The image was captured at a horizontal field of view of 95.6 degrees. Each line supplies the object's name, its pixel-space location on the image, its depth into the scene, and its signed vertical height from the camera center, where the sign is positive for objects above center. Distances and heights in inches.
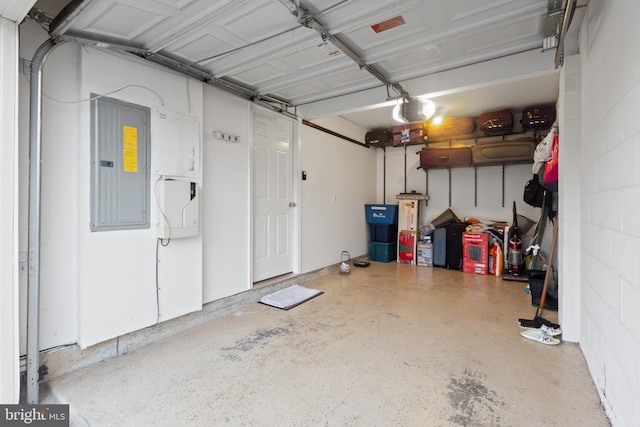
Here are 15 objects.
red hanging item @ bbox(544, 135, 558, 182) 109.5 +18.3
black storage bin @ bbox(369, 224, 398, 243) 229.5 -17.4
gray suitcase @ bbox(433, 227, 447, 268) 209.4 -25.9
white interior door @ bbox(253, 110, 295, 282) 147.6 +7.6
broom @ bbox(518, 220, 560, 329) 104.5 -39.9
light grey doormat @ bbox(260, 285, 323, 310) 133.5 -42.7
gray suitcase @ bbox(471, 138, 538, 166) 180.4 +38.8
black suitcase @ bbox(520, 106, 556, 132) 174.2 +57.7
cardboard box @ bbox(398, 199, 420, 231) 225.5 -2.2
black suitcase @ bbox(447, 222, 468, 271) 203.6 -23.5
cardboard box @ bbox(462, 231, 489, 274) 191.3 -27.6
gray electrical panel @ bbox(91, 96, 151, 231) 85.7 +13.9
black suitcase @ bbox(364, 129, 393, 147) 228.8 +58.5
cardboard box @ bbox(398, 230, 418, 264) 222.4 -27.0
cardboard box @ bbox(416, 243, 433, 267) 215.5 -32.4
